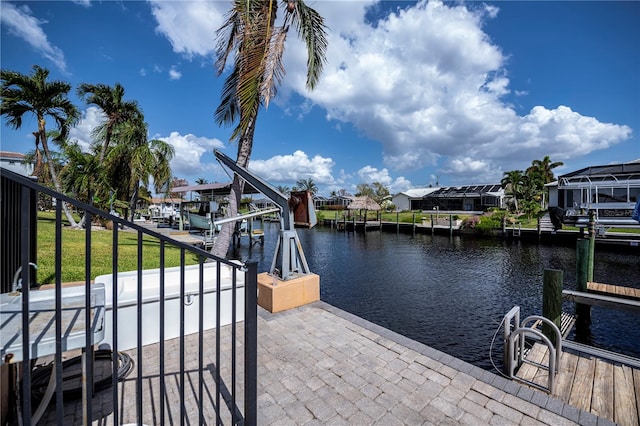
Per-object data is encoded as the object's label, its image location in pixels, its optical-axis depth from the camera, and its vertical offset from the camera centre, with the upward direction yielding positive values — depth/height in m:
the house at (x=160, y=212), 36.54 -0.05
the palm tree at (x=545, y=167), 39.99 +5.96
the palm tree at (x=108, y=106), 15.84 +5.94
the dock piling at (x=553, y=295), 5.23 -1.51
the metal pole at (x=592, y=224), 11.13 -0.53
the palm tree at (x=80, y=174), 13.97 +1.84
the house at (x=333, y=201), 64.81 +2.31
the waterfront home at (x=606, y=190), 12.15 +0.88
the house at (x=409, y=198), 50.00 +2.15
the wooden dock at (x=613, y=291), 6.11 -1.76
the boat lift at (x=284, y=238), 5.61 -0.52
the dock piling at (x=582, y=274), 6.91 -1.49
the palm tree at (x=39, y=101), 11.43 +4.56
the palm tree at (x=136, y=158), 16.22 +3.01
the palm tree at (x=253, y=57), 6.41 +3.58
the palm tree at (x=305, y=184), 75.66 +6.98
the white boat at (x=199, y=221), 20.73 -0.70
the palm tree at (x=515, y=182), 33.53 +3.27
